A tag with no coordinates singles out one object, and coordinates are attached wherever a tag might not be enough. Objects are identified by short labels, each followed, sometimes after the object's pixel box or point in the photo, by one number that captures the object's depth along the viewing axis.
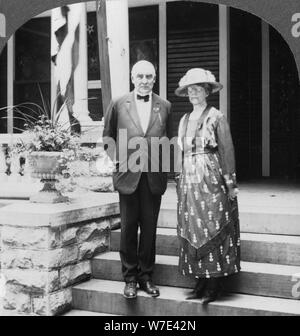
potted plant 4.17
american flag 5.89
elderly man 3.85
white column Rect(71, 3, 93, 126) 6.07
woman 3.58
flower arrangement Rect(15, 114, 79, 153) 4.18
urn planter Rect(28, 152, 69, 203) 4.17
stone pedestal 3.96
